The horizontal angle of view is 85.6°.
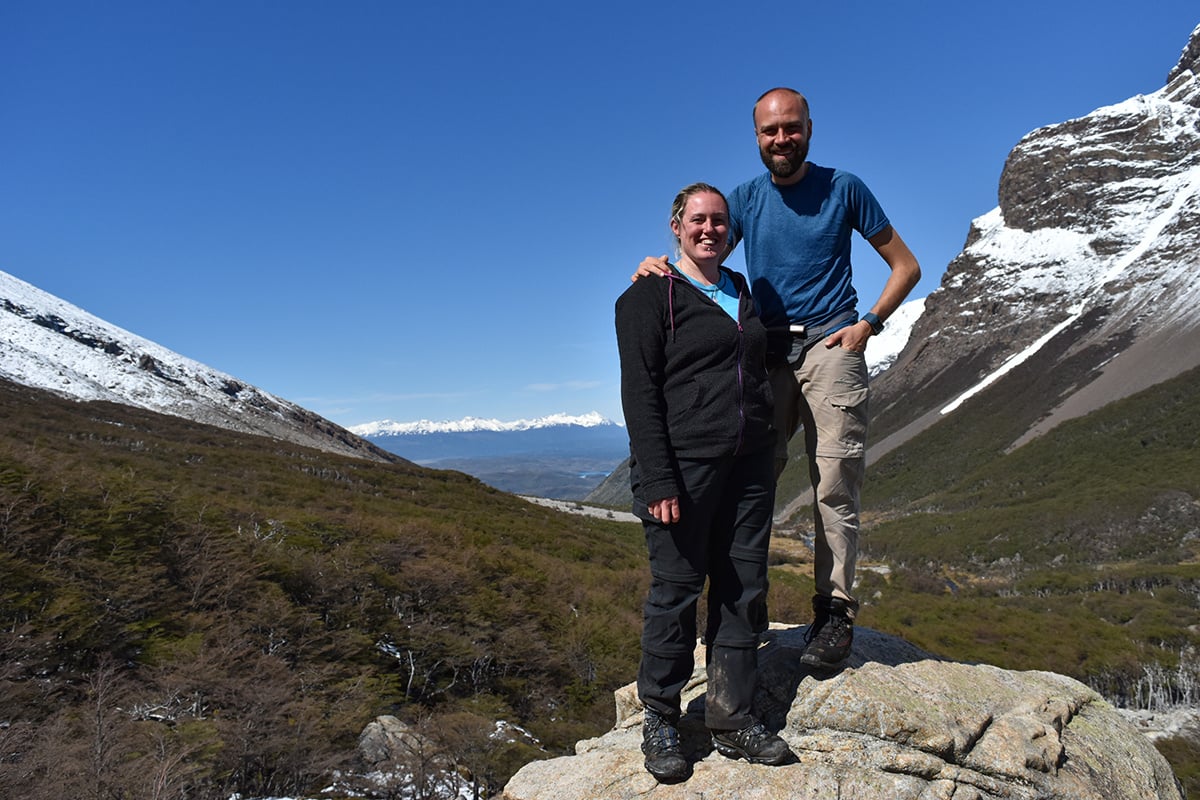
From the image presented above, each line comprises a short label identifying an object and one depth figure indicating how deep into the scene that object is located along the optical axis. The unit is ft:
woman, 12.11
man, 13.96
